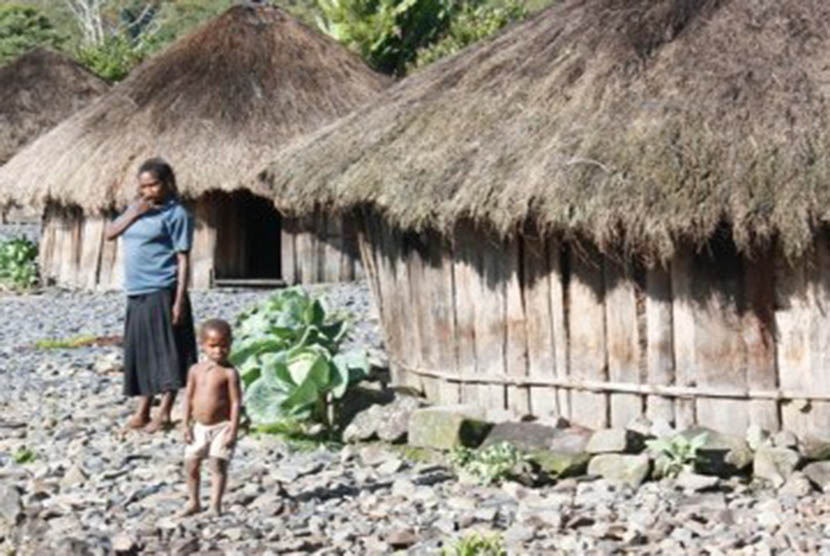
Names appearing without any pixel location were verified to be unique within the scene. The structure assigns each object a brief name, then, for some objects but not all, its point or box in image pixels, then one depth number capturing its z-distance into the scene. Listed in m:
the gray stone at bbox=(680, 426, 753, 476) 8.26
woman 9.16
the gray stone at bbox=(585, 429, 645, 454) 8.42
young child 7.35
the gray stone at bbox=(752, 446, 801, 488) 8.09
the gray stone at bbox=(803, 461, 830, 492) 7.93
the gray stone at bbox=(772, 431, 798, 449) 8.41
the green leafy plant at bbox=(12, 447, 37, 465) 8.96
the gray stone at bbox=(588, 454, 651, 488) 8.15
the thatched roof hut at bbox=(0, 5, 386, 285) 18.73
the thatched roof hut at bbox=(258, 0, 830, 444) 8.38
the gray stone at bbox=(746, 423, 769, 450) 8.42
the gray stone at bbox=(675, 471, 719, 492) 7.96
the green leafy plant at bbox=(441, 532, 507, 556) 6.46
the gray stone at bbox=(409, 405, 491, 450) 8.79
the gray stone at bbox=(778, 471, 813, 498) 7.88
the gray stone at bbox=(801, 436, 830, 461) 8.20
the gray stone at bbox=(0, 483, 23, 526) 7.82
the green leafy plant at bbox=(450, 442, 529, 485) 8.16
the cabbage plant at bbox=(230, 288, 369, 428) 9.10
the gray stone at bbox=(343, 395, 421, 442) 9.15
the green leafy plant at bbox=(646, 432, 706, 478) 8.18
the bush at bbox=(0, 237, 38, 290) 20.69
